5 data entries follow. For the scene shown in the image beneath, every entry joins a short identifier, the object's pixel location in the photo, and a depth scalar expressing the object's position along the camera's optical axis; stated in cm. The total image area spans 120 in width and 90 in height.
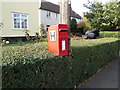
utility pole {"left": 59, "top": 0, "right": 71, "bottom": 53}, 409
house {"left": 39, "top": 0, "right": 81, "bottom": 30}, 2377
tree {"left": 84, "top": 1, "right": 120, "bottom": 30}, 1628
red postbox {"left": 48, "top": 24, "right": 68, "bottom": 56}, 314
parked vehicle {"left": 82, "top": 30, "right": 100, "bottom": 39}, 2080
